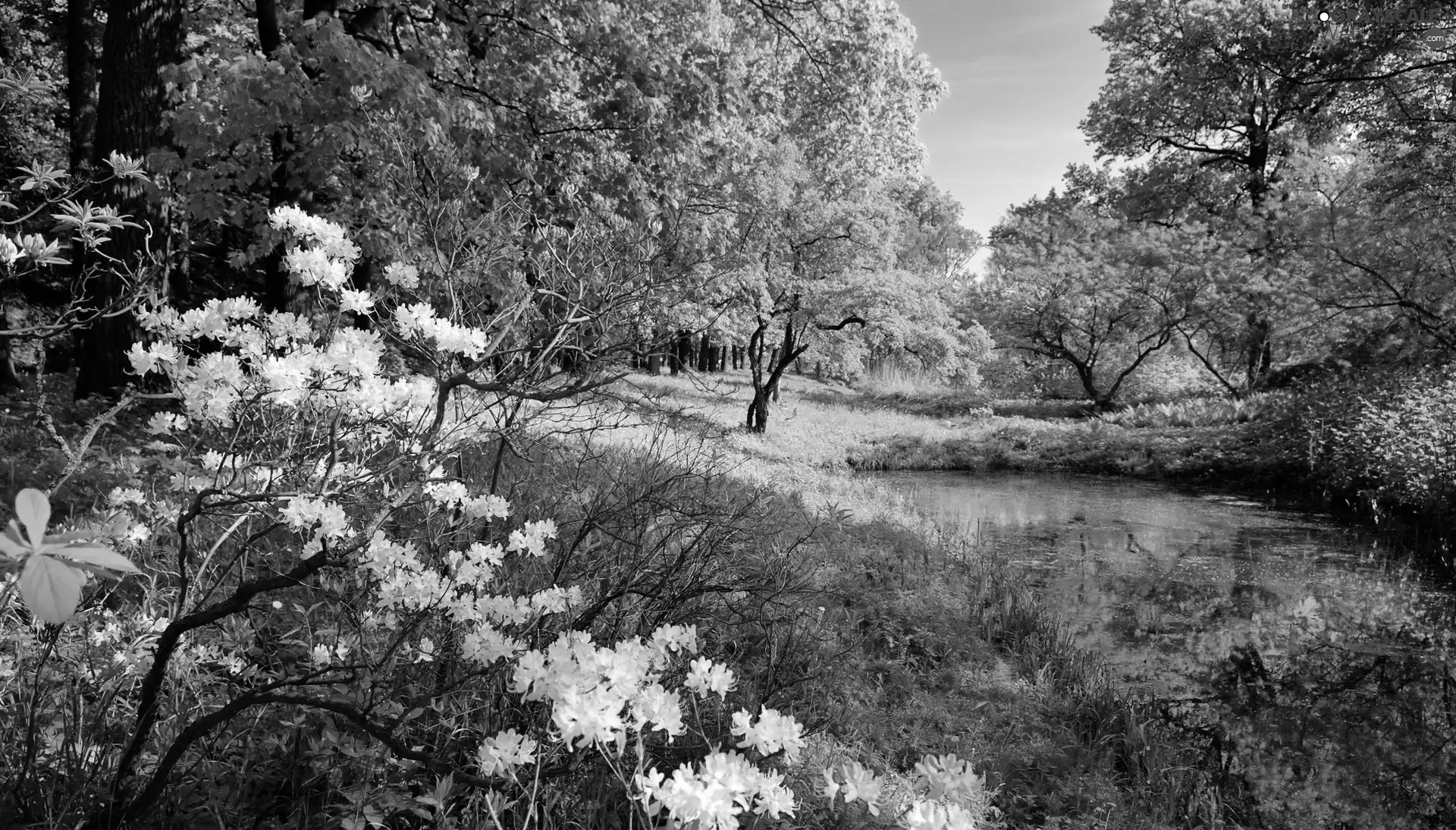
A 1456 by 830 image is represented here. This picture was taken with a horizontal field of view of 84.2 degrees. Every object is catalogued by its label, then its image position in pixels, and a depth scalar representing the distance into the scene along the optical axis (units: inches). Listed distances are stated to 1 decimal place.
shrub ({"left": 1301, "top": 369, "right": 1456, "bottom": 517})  424.5
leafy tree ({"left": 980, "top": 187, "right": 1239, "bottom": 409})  885.8
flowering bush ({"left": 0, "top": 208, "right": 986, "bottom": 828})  61.2
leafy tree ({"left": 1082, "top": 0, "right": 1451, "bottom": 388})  420.8
